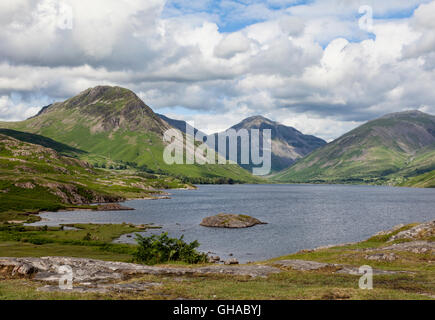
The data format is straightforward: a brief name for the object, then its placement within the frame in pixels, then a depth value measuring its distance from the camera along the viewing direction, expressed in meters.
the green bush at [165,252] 54.16
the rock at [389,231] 81.13
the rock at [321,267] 38.01
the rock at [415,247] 52.78
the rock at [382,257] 49.03
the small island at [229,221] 133.44
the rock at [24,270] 33.72
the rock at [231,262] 60.94
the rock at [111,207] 189.68
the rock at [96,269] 33.03
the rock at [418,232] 67.50
